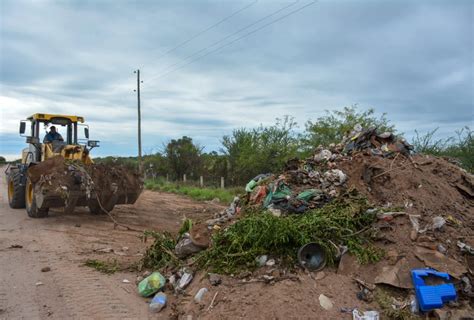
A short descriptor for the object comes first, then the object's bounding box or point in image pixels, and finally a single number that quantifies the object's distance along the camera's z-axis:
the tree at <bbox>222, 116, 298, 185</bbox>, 21.55
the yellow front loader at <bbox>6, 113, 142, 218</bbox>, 9.40
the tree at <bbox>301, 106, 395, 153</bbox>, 18.94
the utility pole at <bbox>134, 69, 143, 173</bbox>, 27.41
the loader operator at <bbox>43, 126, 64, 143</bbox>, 11.76
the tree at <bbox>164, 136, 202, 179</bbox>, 30.17
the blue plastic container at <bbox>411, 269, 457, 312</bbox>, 4.52
